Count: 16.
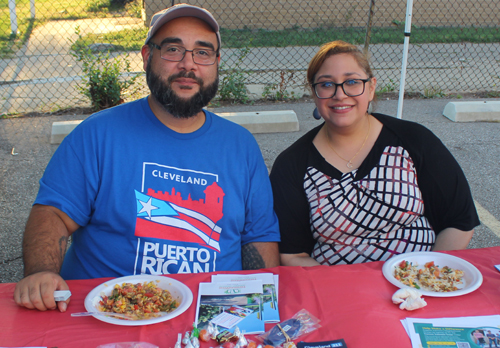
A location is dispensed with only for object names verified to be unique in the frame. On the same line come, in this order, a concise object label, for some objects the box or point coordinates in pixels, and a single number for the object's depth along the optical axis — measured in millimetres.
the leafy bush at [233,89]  6129
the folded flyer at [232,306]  1361
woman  2139
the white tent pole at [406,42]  3660
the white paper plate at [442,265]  1454
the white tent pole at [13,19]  10528
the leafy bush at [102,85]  5410
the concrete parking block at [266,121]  5148
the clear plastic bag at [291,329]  1287
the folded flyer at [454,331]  1252
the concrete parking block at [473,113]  5430
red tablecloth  1300
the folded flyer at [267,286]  1410
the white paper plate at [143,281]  1326
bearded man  1895
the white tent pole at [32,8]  12240
